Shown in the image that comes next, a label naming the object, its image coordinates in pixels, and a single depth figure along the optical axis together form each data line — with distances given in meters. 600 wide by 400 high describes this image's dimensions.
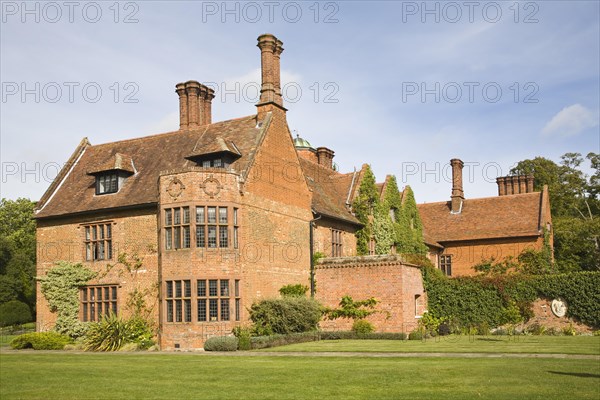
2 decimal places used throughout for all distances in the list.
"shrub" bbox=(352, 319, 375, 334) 29.05
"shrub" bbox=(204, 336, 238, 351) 24.61
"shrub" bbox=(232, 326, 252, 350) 24.79
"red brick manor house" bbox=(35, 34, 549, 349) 26.34
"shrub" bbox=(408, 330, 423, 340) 28.41
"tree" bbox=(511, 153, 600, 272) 49.00
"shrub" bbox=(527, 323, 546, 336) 31.69
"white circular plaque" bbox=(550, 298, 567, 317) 31.94
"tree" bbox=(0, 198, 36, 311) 51.06
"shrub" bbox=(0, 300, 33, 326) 44.88
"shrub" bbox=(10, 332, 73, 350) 27.45
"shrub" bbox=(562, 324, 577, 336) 31.05
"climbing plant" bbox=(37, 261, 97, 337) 29.35
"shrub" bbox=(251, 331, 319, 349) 25.19
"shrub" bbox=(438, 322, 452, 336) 32.25
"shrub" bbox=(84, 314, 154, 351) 26.25
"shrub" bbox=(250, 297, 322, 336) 26.94
